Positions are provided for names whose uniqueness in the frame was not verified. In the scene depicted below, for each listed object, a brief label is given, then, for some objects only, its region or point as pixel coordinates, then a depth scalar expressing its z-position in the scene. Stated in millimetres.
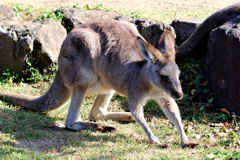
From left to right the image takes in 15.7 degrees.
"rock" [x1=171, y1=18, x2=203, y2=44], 16226
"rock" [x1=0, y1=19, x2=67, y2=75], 15070
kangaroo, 11316
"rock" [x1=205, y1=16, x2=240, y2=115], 13048
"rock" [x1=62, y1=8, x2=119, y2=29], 16389
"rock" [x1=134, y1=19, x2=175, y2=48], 15491
